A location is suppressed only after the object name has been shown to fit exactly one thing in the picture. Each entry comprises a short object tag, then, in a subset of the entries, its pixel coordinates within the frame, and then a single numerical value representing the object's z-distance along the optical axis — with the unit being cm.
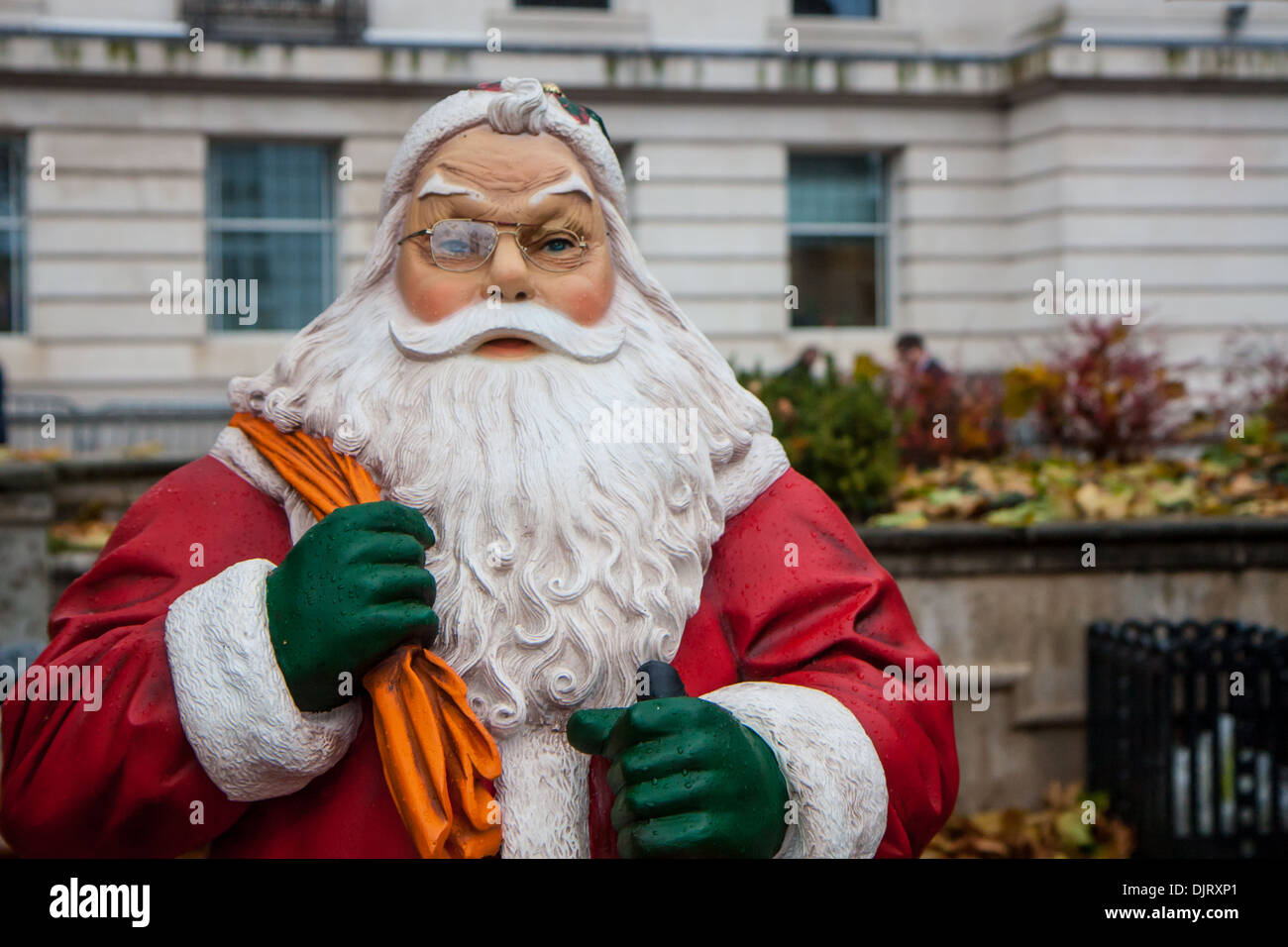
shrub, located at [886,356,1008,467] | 797
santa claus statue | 202
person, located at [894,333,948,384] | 895
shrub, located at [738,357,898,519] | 598
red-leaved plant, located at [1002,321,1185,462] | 809
